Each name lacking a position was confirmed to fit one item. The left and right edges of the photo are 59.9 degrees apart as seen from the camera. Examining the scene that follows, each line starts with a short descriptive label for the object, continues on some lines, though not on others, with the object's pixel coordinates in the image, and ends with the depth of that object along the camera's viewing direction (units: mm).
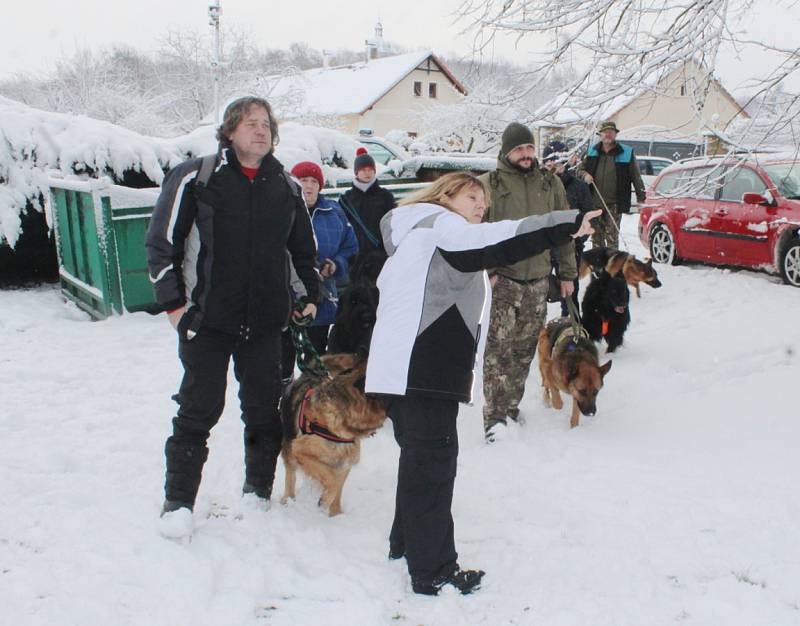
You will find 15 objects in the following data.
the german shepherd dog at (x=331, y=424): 3297
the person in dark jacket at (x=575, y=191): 6867
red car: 8797
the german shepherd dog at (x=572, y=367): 4883
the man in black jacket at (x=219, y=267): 2953
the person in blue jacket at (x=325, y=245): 4684
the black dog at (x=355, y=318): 4535
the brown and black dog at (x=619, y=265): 6937
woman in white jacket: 2656
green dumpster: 7316
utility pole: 30547
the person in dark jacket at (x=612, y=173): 8227
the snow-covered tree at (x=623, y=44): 4332
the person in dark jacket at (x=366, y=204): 5230
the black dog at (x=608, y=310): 6598
